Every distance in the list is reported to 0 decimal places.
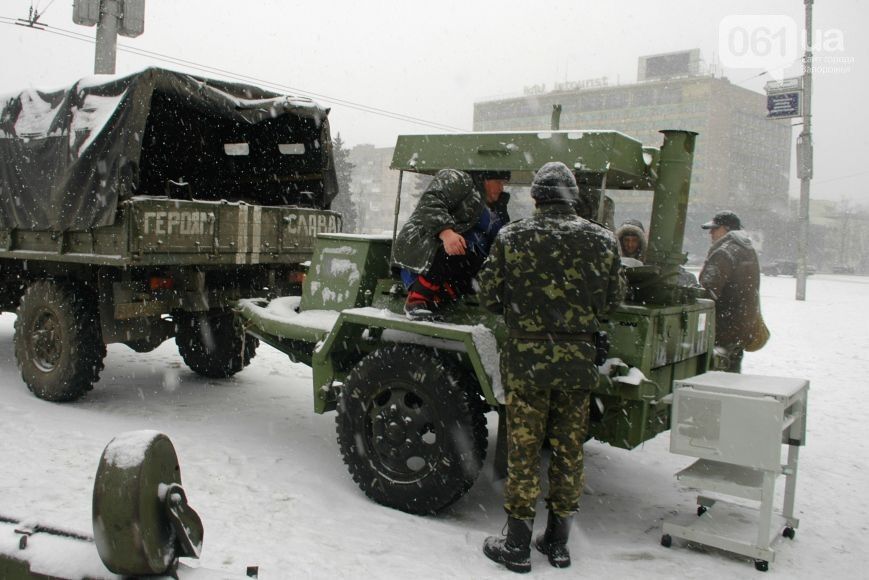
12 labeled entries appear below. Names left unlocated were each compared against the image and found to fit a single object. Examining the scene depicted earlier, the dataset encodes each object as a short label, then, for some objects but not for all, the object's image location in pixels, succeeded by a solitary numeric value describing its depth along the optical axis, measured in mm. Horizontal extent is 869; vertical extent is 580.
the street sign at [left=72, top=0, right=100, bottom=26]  12922
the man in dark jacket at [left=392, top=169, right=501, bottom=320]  4316
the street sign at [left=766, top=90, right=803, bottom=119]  20609
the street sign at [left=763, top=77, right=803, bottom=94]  20734
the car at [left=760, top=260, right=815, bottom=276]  43031
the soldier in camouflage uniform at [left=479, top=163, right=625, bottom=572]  3721
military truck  6141
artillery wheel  2082
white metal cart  3822
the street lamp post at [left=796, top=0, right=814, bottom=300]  20828
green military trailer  4090
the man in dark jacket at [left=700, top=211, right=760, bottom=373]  5902
